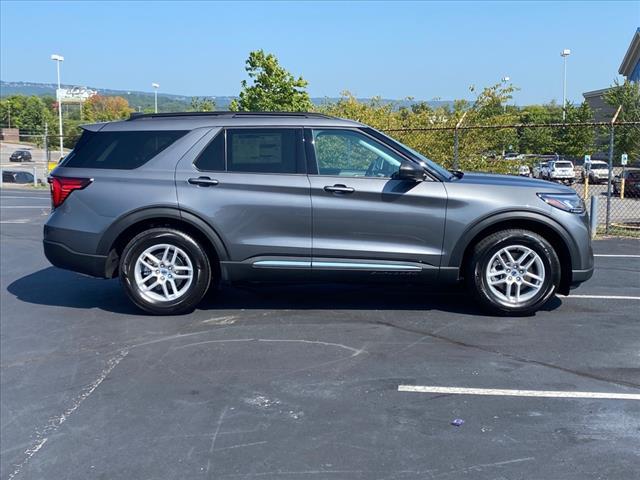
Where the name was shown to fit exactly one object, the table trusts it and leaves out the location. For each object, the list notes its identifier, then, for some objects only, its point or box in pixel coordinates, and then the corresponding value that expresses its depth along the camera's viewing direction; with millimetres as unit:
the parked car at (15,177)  32812
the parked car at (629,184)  24659
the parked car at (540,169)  32197
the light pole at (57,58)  40344
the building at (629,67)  46719
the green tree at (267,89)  18625
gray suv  6004
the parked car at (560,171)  32969
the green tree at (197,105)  43838
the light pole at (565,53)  58238
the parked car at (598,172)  34878
